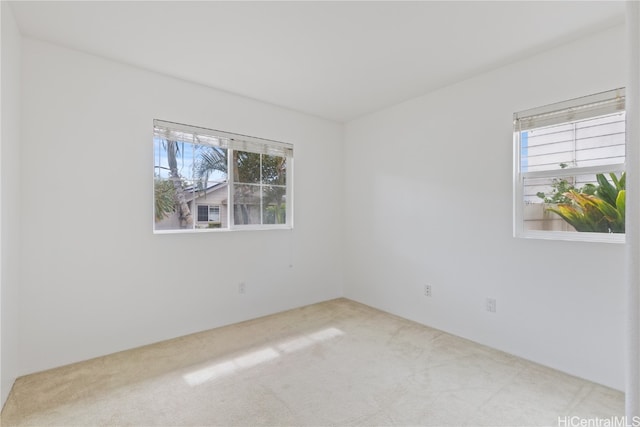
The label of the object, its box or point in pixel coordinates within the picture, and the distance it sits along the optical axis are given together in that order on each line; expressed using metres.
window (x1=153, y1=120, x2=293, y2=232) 2.94
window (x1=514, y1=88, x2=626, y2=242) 2.17
